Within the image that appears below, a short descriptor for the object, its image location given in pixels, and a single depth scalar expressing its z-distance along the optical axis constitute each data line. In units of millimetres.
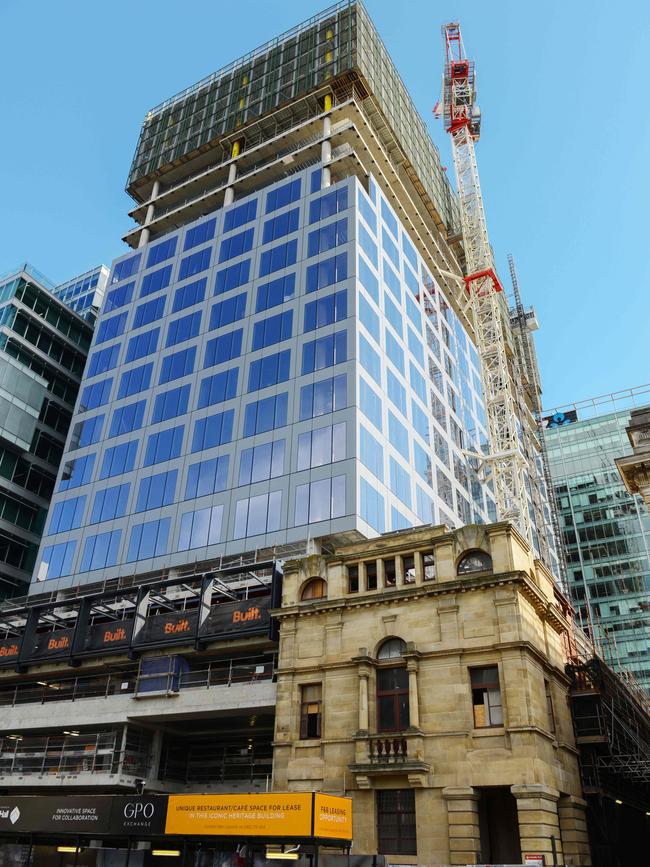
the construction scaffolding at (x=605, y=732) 38562
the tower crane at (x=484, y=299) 69875
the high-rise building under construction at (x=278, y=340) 53844
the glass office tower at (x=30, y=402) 71625
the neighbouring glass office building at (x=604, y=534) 93438
